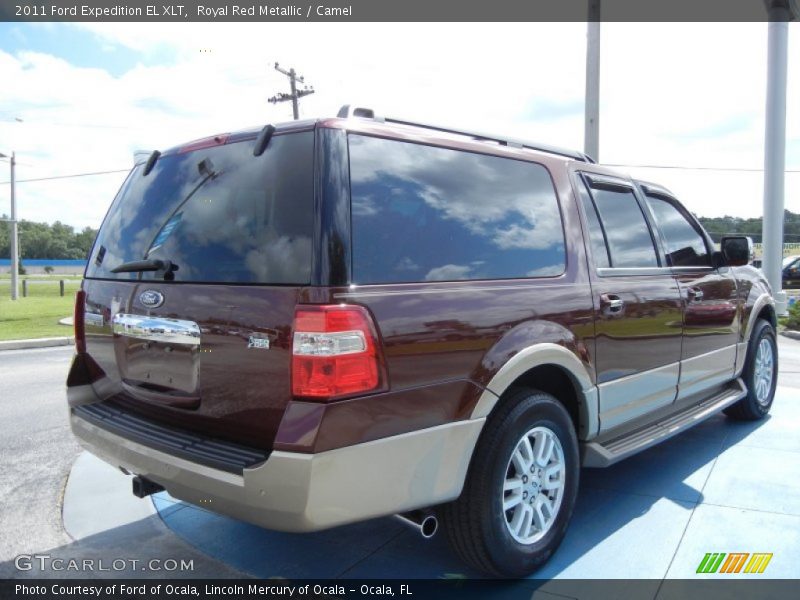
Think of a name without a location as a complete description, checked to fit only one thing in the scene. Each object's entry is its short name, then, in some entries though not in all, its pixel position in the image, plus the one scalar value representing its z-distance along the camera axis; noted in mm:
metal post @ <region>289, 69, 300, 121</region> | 29719
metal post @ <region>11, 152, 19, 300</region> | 24984
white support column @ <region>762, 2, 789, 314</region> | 13016
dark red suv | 2236
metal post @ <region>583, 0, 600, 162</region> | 11047
